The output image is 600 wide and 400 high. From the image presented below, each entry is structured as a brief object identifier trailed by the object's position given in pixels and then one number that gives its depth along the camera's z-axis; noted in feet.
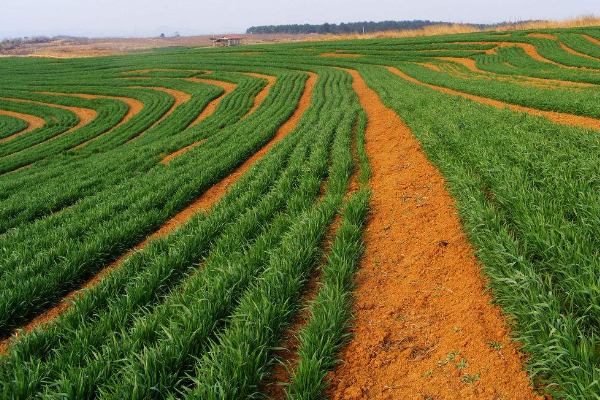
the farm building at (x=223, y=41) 348.92
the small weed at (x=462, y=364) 10.61
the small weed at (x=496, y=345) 11.00
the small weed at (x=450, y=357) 10.91
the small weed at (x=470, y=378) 10.12
